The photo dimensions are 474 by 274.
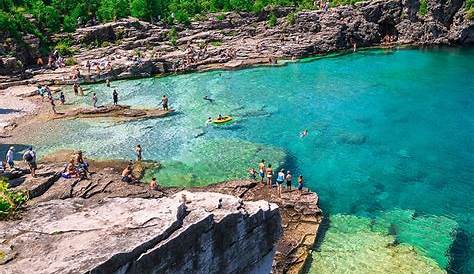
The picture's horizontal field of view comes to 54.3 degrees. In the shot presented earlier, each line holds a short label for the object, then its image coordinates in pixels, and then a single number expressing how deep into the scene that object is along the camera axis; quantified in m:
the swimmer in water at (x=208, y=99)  53.22
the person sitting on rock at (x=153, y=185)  29.91
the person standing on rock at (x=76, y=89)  57.09
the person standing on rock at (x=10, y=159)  29.98
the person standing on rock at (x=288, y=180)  30.80
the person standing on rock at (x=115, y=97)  50.49
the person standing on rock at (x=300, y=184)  30.59
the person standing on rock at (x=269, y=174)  31.72
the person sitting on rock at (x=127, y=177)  30.41
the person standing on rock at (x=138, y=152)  36.41
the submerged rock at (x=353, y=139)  40.50
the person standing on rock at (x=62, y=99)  52.84
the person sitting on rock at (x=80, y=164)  30.11
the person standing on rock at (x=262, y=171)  32.12
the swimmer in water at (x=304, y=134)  41.72
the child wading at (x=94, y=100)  50.72
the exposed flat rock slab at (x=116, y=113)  47.72
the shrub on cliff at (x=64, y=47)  69.62
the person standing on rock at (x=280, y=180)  30.62
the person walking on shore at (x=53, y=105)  49.41
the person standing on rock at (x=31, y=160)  27.56
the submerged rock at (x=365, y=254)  23.17
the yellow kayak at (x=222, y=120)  44.94
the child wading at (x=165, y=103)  49.32
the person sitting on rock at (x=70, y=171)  28.67
